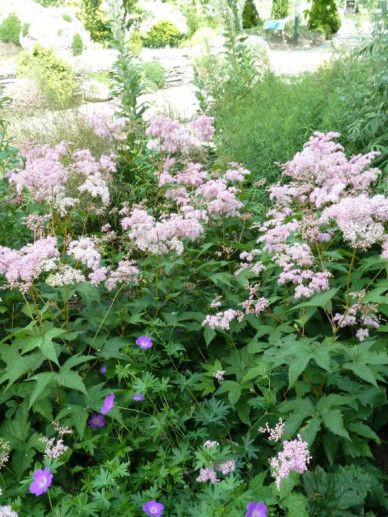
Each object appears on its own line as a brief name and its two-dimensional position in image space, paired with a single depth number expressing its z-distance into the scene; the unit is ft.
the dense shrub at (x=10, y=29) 68.18
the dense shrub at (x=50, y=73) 28.43
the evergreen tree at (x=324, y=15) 71.00
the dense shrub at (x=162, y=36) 71.67
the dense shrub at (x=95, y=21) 71.72
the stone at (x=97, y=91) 36.40
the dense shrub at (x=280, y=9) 76.95
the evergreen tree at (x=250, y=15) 70.95
